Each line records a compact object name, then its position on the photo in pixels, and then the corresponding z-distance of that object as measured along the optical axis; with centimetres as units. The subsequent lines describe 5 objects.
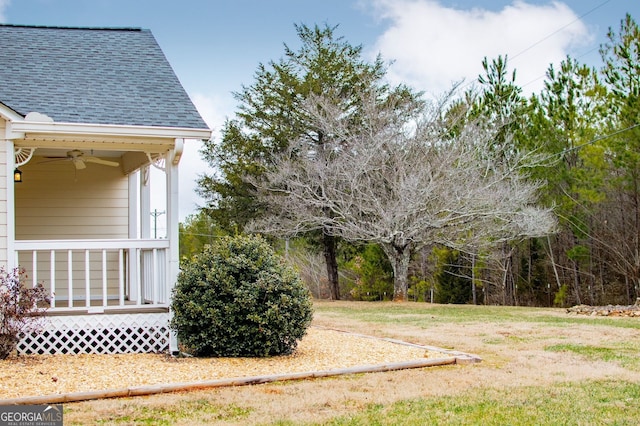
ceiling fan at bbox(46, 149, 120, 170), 1031
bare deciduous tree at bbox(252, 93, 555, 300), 1905
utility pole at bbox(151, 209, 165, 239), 4755
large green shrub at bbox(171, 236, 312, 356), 791
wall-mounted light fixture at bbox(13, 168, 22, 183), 955
